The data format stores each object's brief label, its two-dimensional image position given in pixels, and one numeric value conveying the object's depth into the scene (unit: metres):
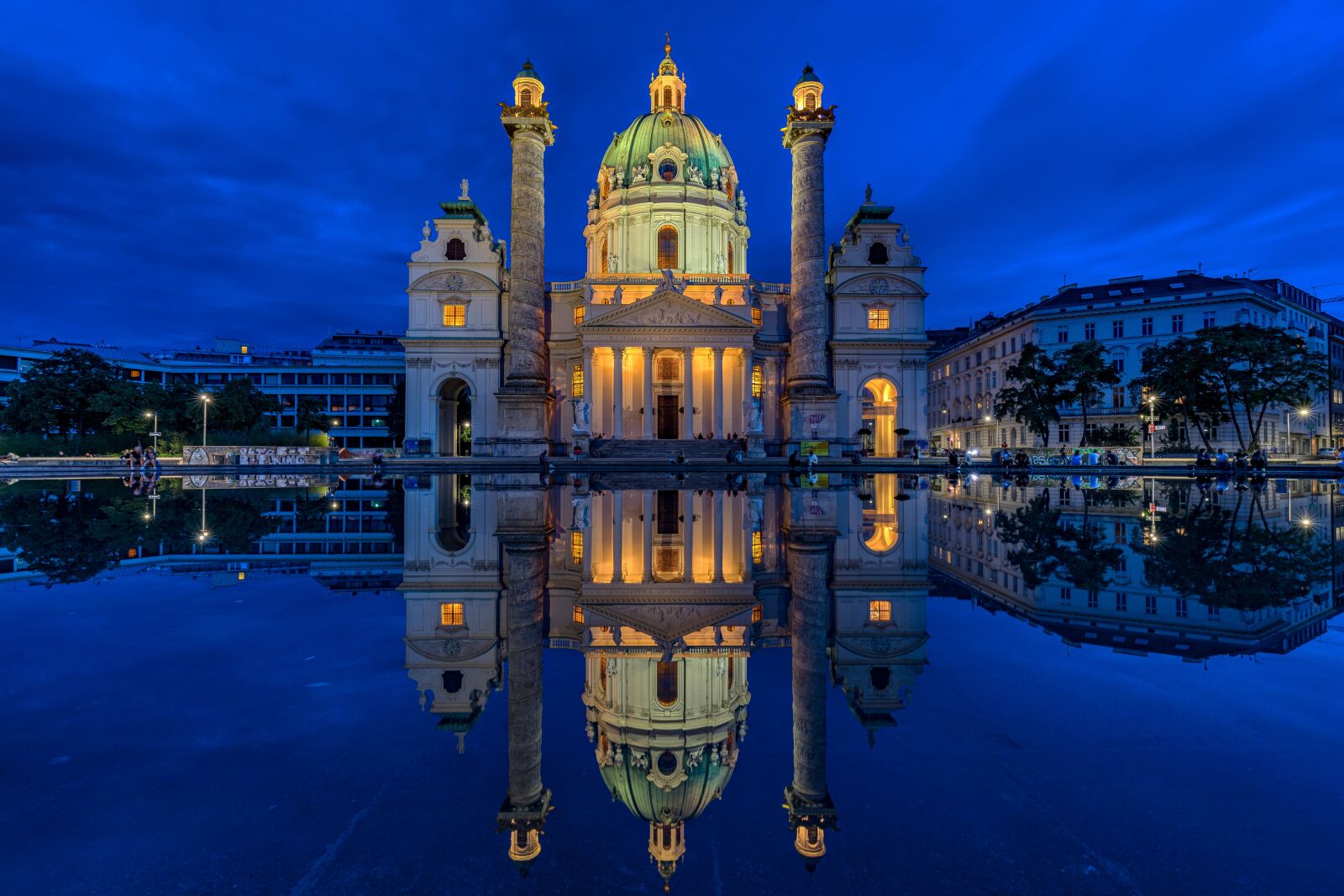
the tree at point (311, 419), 82.00
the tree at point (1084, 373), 56.72
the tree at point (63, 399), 61.78
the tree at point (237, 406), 60.19
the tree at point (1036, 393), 58.44
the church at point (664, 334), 46.09
